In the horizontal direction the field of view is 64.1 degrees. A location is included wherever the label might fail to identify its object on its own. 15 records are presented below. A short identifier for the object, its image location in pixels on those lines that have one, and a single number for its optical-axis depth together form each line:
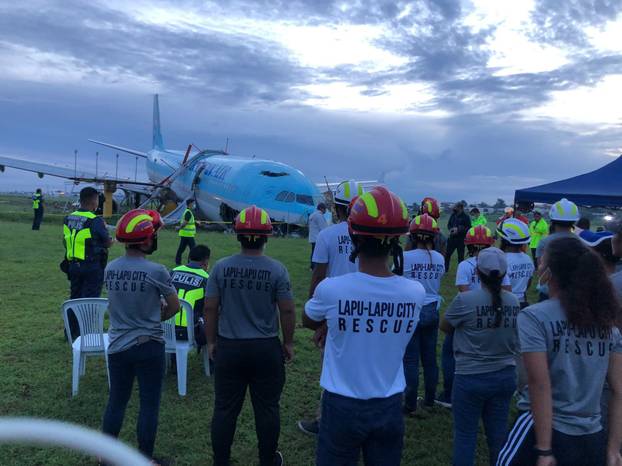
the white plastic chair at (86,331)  5.22
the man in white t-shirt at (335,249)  4.28
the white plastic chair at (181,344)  5.31
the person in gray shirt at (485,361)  3.32
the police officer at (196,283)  5.63
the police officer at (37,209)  22.52
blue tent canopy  9.22
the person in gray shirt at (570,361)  2.22
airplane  24.84
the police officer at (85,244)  6.33
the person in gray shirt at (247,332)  3.59
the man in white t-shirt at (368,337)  2.40
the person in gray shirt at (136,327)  3.67
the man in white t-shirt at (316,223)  13.14
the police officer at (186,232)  13.85
